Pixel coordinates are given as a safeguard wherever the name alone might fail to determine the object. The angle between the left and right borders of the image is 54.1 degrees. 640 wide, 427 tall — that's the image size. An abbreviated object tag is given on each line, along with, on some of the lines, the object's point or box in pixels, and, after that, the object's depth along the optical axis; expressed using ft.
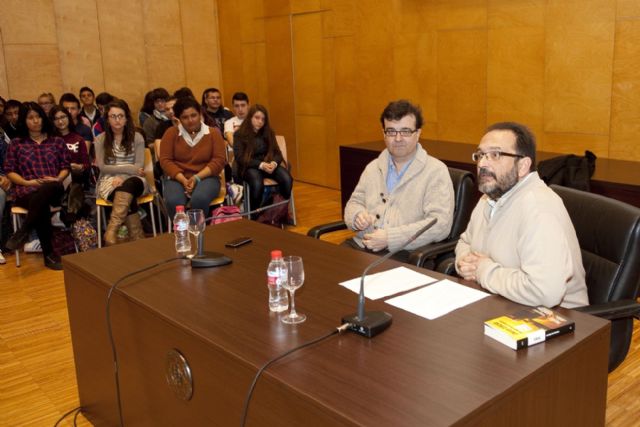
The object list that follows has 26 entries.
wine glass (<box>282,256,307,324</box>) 6.64
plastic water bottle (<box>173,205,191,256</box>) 9.12
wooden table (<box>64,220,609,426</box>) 5.00
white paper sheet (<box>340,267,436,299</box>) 7.24
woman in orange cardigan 17.65
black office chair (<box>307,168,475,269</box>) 10.66
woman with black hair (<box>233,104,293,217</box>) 19.39
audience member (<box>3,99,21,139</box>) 21.29
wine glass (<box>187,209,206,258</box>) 8.84
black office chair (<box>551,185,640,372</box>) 6.99
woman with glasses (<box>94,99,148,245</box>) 17.52
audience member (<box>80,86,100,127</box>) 25.05
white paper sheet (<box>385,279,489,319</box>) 6.65
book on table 5.62
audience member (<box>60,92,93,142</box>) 22.43
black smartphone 9.30
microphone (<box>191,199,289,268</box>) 8.46
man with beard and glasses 6.75
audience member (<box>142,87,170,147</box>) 23.73
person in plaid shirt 17.46
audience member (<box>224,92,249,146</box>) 22.27
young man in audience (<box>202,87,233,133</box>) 24.03
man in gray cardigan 10.34
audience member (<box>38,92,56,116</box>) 23.61
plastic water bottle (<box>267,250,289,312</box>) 6.78
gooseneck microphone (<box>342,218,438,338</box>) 6.08
